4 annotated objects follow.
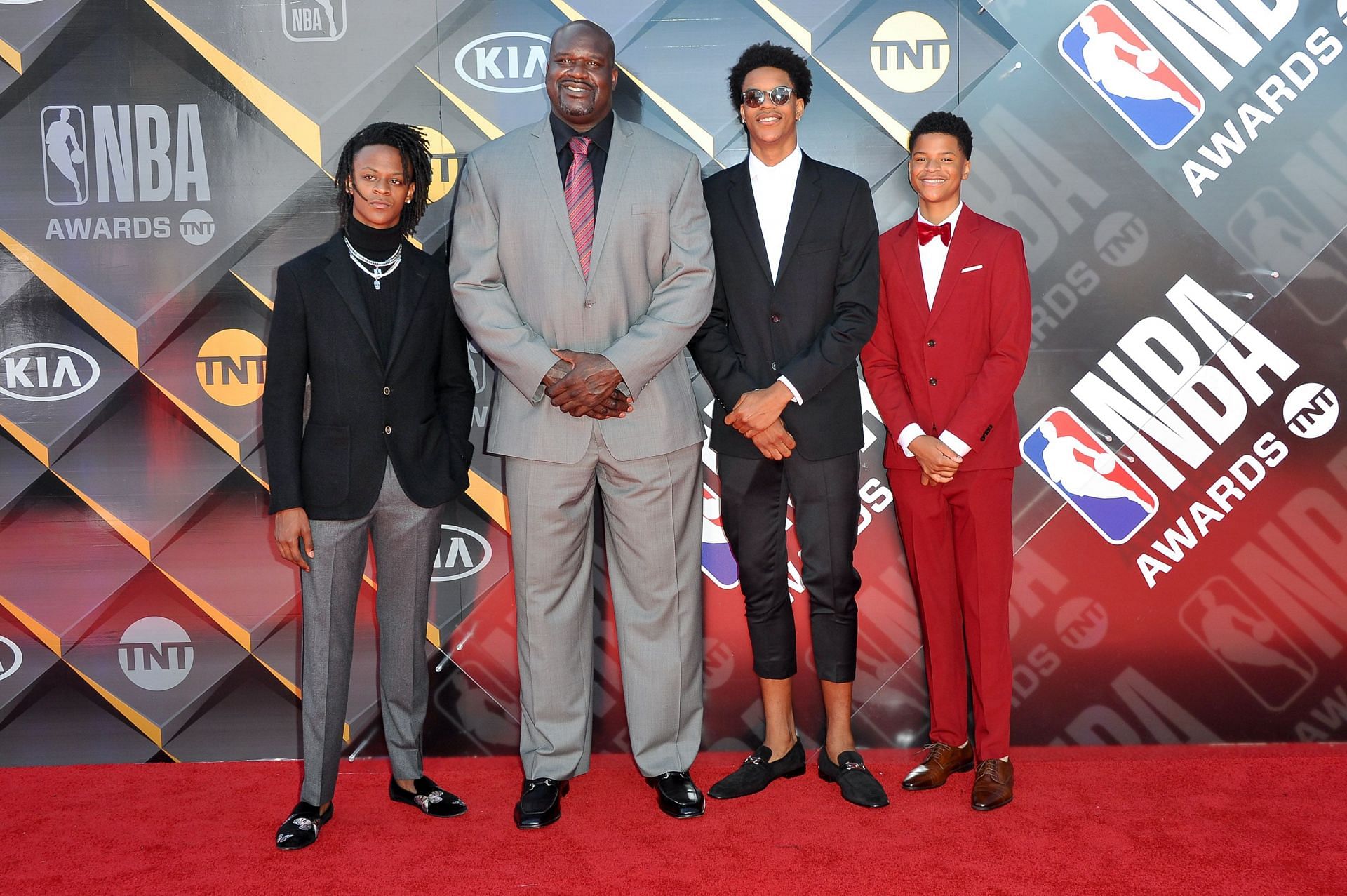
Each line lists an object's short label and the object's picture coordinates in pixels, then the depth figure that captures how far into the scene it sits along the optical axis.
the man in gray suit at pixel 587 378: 2.73
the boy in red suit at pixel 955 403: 2.91
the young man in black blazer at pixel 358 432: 2.67
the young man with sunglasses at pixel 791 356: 2.89
